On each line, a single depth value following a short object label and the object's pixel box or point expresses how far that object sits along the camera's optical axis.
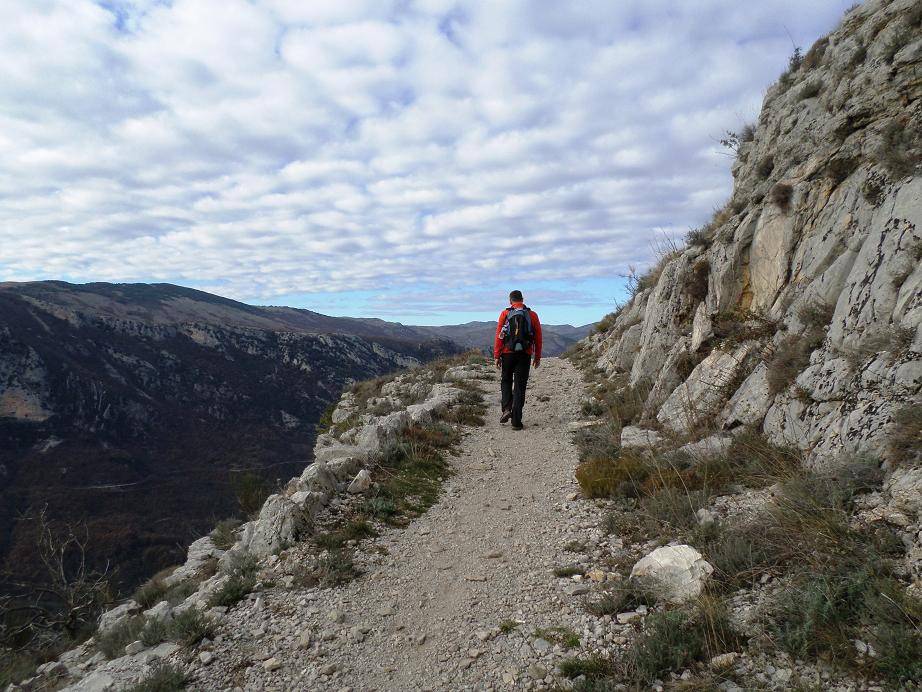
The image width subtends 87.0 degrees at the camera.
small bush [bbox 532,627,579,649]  3.74
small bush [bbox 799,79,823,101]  10.48
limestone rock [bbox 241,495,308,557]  5.98
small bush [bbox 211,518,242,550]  9.41
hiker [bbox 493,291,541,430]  10.08
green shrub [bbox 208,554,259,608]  4.99
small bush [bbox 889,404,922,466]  3.84
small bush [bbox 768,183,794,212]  8.72
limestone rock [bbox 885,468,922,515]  3.47
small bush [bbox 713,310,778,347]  7.91
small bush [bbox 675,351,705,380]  9.16
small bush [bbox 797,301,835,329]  6.39
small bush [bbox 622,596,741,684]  3.16
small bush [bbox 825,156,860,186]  7.65
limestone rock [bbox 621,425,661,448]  7.64
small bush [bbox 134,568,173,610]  7.30
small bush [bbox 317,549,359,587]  5.16
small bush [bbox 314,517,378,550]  5.86
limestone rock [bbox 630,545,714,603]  3.86
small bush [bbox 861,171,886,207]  6.58
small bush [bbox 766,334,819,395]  6.18
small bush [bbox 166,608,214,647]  4.33
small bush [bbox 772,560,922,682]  2.57
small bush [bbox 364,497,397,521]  6.70
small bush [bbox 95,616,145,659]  4.88
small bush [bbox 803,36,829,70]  11.86
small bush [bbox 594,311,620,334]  22.59
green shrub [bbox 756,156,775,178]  10.43
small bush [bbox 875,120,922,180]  6.18
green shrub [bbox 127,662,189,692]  3.72
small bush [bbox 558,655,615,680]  3.33
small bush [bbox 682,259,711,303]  10.80
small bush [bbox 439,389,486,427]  11.50
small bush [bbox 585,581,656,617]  3.97
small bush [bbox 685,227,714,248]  11.94
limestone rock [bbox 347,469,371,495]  7.26
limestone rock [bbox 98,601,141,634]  7.18
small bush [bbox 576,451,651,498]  6.40
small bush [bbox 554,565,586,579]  4.79
